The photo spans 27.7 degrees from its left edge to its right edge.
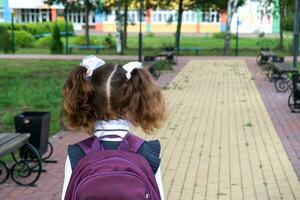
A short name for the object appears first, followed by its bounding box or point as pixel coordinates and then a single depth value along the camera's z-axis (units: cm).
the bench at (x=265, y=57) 2004
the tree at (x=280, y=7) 2906
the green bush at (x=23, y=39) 3478
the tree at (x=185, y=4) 2975
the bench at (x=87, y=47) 2919
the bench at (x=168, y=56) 2128
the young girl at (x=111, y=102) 195
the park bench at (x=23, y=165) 568
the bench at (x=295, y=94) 1073
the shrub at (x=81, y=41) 3381
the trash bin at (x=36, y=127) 612
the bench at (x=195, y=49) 2829
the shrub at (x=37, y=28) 4228
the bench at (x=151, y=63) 1599
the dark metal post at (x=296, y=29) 1420
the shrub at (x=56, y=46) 2862
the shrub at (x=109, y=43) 3234
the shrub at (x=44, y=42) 3545
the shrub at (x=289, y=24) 3882
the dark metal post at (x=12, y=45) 2911
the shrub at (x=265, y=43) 3675
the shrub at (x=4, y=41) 2955
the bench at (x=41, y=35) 4297
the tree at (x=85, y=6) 3194
